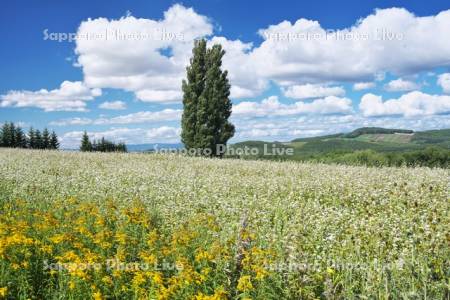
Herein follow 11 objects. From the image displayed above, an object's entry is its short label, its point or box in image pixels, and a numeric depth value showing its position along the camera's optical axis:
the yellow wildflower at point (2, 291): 4.30
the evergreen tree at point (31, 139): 71.19
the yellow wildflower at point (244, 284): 4.42
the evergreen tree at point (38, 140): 71.60
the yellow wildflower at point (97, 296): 4.05
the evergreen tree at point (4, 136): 70.19
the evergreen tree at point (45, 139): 72.25
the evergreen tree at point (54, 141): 73.50
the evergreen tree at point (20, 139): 71.06
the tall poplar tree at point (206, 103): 37.62
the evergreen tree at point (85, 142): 71.94
